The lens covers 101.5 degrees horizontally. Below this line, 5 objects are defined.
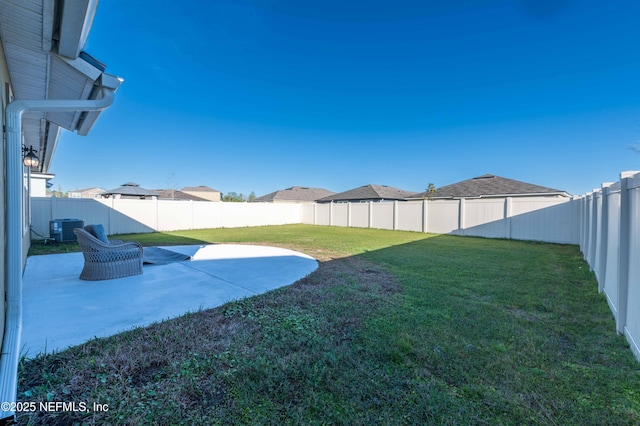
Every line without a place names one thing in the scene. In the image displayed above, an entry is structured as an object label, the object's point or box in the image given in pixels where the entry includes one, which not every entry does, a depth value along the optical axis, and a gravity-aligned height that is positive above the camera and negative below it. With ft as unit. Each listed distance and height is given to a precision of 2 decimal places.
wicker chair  14.78 -3.12
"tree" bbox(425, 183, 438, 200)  78.51 +6.15
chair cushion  16.74 -1.73
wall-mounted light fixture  19.03 +3.34
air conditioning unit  30.01 -2.90
